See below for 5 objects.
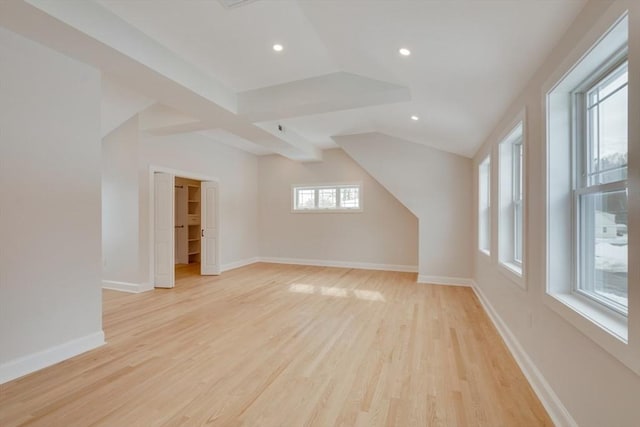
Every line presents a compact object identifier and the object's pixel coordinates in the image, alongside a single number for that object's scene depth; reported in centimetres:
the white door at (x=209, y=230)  623
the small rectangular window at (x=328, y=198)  708
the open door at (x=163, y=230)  517
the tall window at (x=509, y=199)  324
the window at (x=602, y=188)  148
